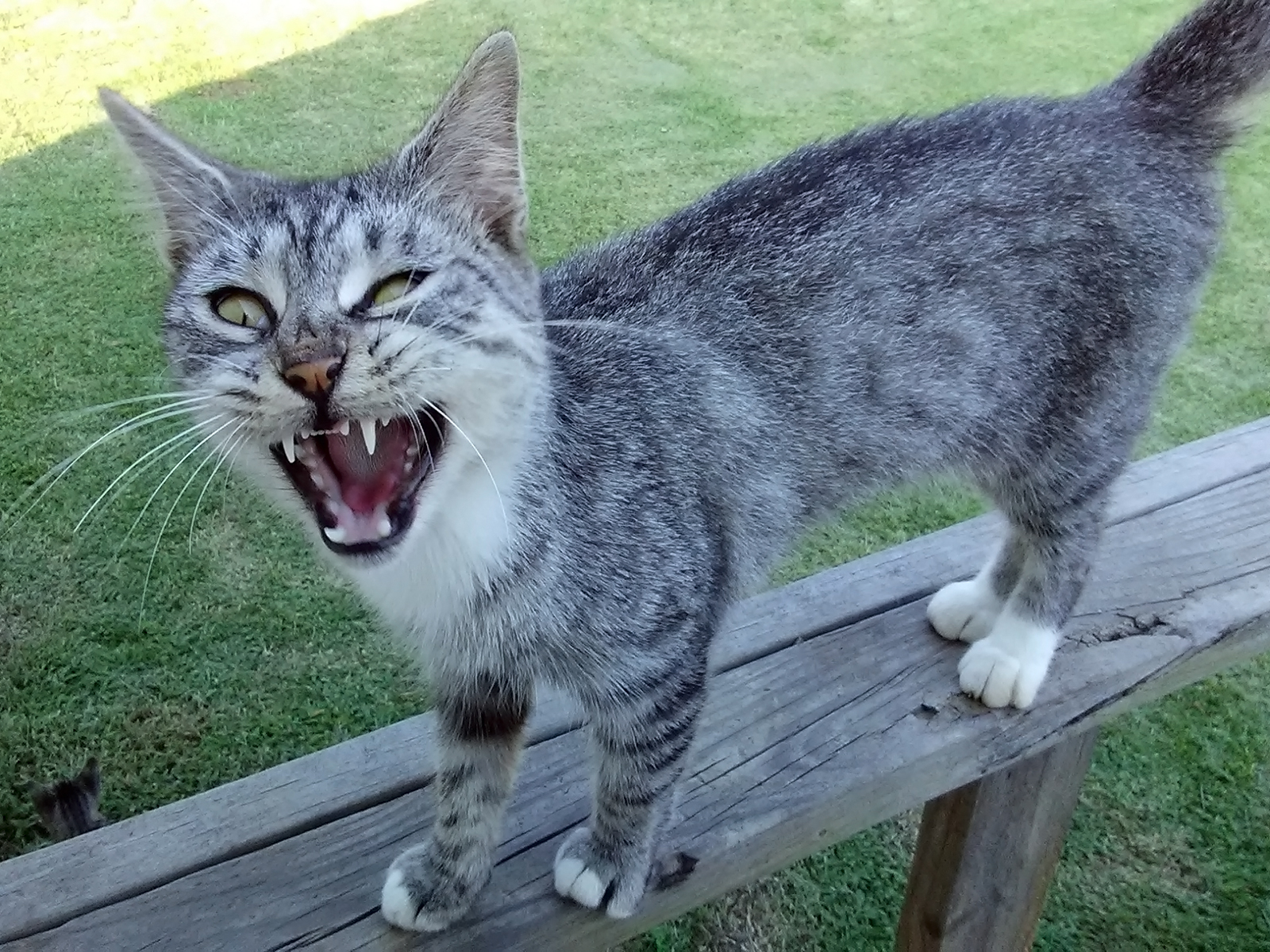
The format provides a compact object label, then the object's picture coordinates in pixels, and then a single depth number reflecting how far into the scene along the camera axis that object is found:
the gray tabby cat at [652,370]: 0.27
